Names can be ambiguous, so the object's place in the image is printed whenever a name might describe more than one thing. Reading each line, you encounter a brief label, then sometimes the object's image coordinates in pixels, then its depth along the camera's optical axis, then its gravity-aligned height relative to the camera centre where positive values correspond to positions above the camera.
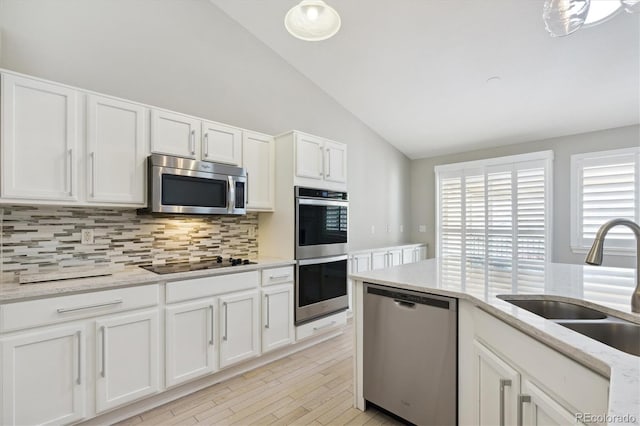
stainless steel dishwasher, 1.64 -0.82
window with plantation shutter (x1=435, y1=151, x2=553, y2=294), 4.32 +0.07
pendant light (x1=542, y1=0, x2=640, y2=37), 1.41 +0.96
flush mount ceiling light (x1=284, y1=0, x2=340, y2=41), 1.93 +1.21
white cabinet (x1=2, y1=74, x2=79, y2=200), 1.79 +0.42
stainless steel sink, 1.14 -0.44
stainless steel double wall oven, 2.99 -0.41
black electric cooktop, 2.30 -0.45
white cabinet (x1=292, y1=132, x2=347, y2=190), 3.05 +0.51
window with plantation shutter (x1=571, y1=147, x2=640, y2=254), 3.67 +0.23
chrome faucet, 1.20 -0.14
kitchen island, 0.82 -0.45
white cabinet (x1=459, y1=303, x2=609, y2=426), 0.88 -0.60
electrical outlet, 2.28 -0.19
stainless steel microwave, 2.30 +0.19
